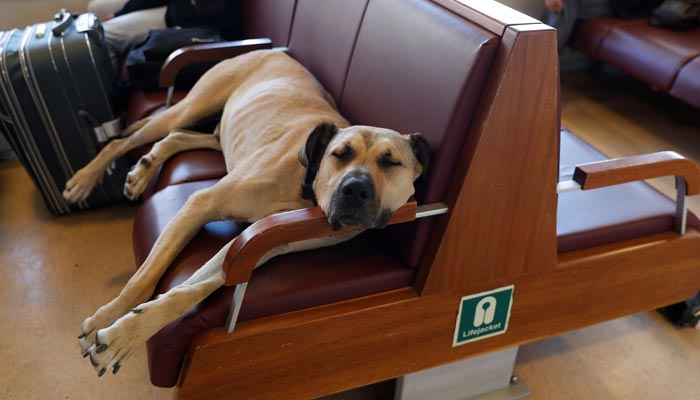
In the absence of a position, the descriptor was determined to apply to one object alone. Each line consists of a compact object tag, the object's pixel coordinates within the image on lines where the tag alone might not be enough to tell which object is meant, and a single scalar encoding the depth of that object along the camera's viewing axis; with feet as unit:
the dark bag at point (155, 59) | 8.87
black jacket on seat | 10.02
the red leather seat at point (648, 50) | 10.48
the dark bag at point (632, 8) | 12.46
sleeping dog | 4.49
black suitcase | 7.81
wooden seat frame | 4.47
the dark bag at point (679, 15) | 11.62
